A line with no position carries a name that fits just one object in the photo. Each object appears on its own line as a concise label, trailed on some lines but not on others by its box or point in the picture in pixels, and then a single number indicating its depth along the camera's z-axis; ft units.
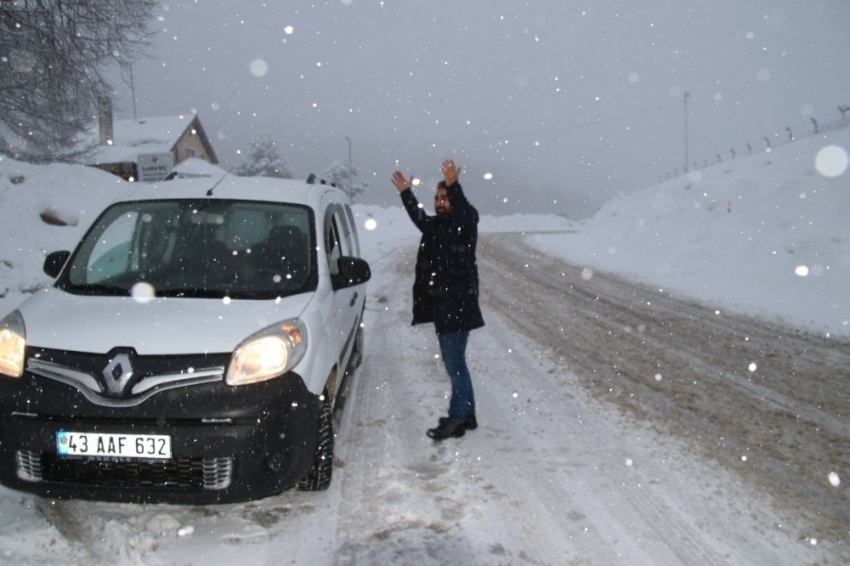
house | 114.48
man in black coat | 14.51
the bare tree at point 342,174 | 229.04
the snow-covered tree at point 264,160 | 211.82
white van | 9.74
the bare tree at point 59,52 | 31.81
